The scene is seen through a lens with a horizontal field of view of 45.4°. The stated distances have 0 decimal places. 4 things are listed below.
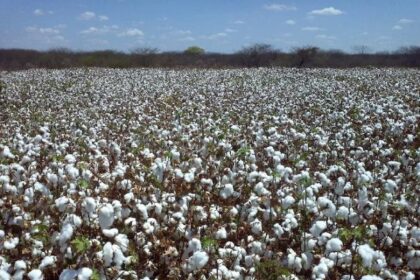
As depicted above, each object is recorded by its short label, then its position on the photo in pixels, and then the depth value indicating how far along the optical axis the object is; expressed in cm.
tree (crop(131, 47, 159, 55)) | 5279
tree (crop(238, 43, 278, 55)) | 5334
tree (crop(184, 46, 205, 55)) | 8475
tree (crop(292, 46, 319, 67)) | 4881
